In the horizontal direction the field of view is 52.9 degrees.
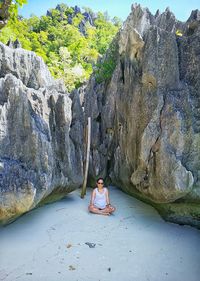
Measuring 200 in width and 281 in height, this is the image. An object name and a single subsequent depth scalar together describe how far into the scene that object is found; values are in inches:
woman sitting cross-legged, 260.6
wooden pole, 316.2
